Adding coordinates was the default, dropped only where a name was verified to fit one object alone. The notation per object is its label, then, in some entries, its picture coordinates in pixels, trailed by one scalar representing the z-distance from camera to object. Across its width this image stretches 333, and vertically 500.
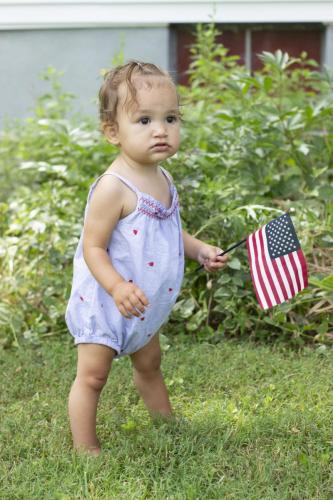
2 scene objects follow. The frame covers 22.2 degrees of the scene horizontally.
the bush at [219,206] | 4.06
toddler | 2.76
